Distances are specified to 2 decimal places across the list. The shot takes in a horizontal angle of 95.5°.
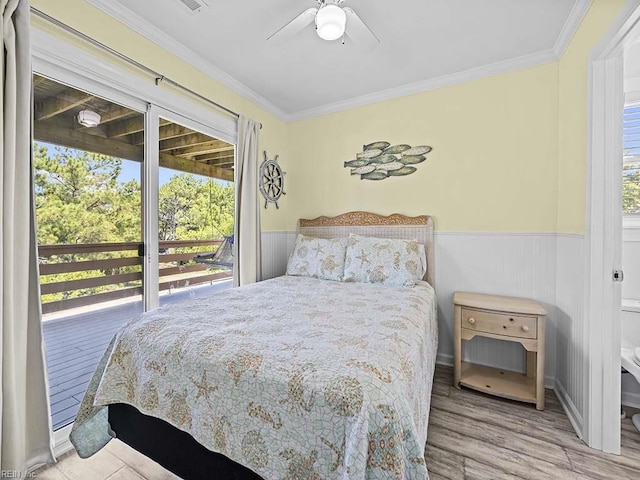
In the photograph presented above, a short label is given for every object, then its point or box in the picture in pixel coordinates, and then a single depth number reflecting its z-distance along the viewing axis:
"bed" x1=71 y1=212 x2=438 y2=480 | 0.87
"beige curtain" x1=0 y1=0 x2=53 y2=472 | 1.35
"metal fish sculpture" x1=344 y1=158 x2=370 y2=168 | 3.09
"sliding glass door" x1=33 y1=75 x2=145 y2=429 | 1.66
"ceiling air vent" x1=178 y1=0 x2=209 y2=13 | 1.77
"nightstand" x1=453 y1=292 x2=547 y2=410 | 1.99
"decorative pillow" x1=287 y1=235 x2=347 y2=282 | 2.69
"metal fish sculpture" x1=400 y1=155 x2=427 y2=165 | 2.80
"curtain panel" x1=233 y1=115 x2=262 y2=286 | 2.78
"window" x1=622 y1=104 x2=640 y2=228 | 2.07
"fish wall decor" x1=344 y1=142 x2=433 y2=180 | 2.83
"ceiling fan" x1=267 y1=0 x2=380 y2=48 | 1.54
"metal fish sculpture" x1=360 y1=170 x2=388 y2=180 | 2.98
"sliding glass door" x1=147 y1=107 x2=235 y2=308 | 2.24
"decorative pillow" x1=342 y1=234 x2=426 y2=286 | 2.43
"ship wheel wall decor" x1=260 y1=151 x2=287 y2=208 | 3.18
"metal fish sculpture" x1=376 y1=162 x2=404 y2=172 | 2.90
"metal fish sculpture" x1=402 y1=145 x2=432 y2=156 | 2.77
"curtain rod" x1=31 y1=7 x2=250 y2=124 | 1.54
